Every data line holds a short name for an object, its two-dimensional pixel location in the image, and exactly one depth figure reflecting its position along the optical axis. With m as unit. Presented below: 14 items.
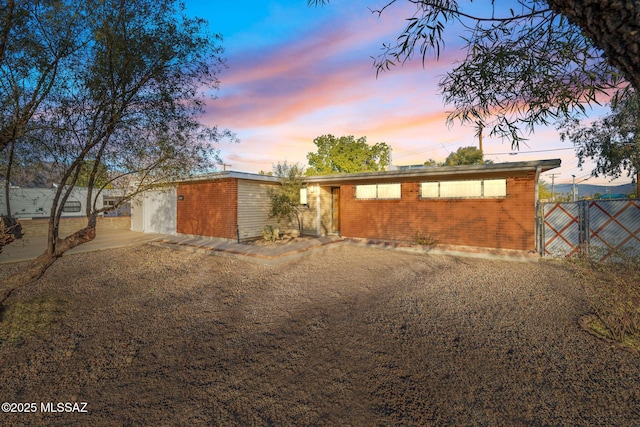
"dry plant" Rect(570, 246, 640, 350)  3.92
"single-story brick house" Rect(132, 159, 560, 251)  10.19
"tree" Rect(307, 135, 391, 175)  38.00
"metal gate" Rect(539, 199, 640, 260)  8.61
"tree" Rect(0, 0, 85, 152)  3.91
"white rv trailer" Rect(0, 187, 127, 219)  18.13
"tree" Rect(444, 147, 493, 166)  30.86
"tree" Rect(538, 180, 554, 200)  27.17
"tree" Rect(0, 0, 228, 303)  4.38
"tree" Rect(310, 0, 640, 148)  3.37
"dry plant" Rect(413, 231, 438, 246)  11.80
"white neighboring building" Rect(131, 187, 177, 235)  15.46
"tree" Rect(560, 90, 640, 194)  13.75
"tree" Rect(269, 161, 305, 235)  13.44
